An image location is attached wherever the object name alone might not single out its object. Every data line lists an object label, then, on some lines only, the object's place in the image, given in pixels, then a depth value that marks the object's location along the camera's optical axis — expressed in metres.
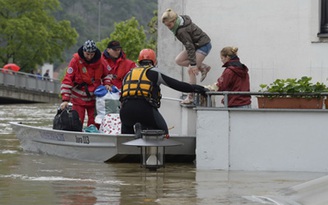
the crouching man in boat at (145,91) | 14.24
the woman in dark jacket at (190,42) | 15.56
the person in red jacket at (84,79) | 16.09
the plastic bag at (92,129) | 16.34
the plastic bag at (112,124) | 15.88
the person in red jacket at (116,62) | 16.78
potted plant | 13.88
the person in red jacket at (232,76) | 14.81
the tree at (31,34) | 84.62
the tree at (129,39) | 69.00
